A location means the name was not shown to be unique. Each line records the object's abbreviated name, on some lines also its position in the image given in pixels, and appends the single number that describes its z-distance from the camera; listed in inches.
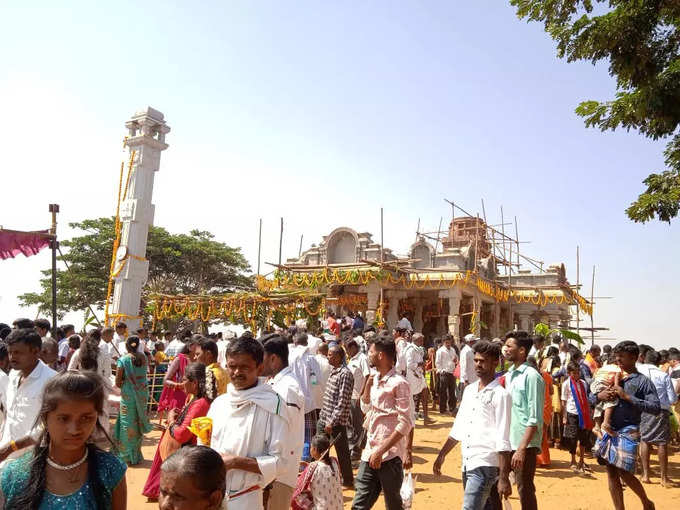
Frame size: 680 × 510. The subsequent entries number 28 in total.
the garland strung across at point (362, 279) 829.2
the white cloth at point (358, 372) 334.3
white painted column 711.7
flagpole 418.5
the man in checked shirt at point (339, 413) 255.3
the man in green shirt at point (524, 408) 187.0
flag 446.9
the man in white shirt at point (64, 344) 396.5
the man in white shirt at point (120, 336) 469.7
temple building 851.4
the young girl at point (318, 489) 169.9
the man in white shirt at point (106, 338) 381.7
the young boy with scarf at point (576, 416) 335.9
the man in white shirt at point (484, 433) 160.4
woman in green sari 300.7
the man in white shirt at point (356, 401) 334.6
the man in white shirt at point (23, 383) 146.7
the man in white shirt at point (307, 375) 257.1
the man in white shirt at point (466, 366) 462.3
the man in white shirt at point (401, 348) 402.6
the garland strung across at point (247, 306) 685.9
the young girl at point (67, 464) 83.4
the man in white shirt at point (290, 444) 127.3
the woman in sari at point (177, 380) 293.4
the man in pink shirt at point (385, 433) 173.5
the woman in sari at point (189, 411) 169.6
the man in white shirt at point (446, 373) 506.3
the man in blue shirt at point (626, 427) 204.8
